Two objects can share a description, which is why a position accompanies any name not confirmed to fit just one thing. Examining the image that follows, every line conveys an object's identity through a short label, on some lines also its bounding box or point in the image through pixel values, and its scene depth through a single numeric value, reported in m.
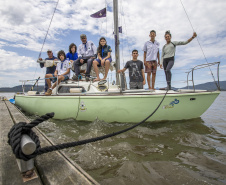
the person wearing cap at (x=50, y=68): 6.82
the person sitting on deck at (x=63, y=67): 5.77
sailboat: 3.59
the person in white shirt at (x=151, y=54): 5.04
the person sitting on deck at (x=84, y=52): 5.86
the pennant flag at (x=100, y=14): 7.89
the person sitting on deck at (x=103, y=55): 5.46
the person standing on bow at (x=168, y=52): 4.71
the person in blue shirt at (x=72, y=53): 6.24
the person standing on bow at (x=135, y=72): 4.76
